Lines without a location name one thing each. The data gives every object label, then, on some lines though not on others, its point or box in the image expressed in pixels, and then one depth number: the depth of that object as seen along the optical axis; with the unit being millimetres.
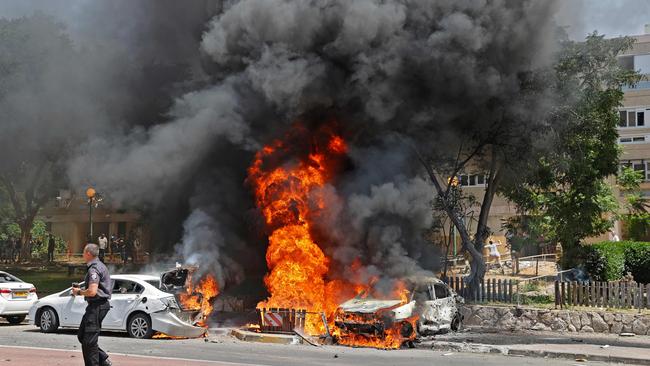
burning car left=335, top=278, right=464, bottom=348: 14336
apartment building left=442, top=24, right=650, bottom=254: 43875
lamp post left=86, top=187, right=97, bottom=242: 26292
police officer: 8648
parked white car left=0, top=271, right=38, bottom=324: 17453
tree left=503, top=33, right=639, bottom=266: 20312
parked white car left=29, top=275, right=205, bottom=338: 14852
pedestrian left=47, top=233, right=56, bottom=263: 37094
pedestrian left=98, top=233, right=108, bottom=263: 30141
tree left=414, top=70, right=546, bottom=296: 19469
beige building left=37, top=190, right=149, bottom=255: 53469
